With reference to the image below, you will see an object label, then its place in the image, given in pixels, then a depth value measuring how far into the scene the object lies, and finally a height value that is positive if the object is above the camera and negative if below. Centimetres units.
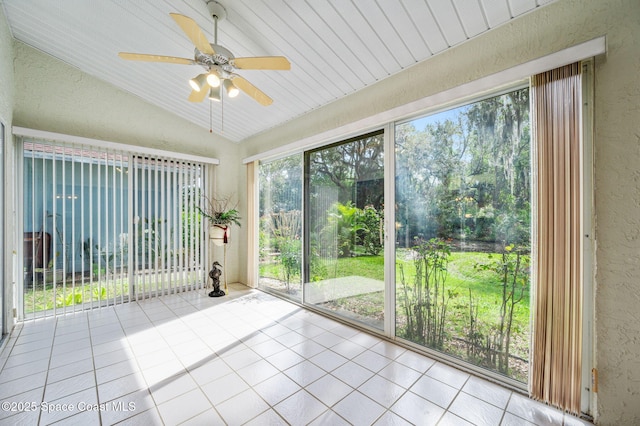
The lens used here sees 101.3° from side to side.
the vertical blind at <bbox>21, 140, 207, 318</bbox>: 322 -16
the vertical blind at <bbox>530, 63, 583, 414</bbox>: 164 -19
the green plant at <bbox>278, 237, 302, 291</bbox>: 393 -67
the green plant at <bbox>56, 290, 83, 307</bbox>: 339 -109
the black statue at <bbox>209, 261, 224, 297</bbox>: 422 -109
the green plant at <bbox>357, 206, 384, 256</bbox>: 286 -20
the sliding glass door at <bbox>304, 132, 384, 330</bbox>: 291 -20
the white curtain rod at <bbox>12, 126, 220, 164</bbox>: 301 +95
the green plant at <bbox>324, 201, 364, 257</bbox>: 312 -16
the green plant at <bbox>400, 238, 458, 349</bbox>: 237 -78
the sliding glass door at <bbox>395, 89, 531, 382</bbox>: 198 -18
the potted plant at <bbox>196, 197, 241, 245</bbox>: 425 -10
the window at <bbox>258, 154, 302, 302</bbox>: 396 -22
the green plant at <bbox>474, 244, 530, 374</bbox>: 196 -60
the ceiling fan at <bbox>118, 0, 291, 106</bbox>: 190 +117
